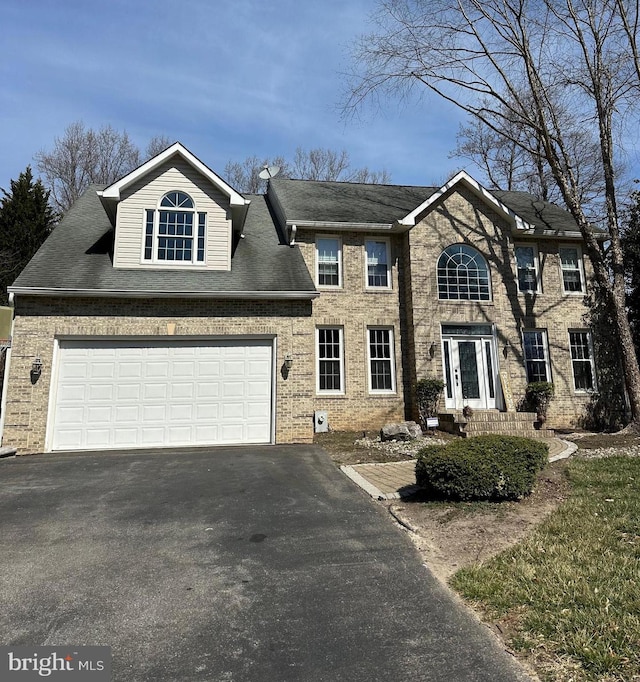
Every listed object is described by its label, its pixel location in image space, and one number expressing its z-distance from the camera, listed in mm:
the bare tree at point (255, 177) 28969
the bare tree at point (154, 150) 29859
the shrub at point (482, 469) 5730
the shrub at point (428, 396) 13133
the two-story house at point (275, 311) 10258
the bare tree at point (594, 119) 12586
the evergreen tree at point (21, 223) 24759
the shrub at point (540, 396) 13594
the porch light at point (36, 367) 9867
